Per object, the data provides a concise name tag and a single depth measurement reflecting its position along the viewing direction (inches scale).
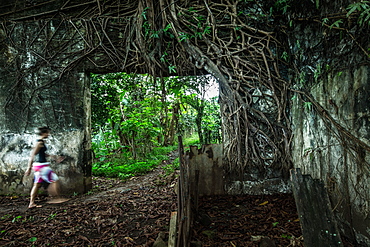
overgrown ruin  101.2
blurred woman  144.2
